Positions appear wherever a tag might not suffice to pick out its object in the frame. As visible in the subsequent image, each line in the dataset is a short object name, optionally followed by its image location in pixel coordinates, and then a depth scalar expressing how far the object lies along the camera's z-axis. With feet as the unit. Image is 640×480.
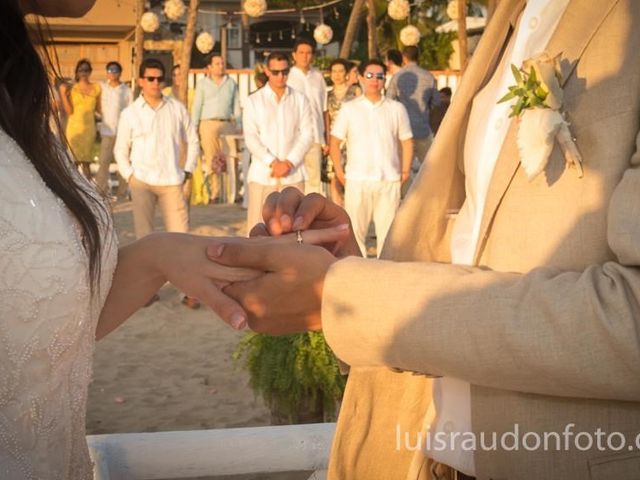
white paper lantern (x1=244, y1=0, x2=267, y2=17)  67.32
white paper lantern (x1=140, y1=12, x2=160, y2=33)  67.72
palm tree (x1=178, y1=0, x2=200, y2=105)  59.54
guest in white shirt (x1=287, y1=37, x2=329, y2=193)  41.09
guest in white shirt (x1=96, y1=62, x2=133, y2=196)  49.98
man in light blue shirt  52.29
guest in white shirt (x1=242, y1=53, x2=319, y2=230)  31.68
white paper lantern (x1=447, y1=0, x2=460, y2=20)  69.76
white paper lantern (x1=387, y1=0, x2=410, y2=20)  68.49
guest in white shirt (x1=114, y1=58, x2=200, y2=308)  29.96
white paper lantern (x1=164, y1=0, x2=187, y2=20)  68.69
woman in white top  6.63
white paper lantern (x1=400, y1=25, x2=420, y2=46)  69.62
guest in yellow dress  48.93
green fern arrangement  16.21
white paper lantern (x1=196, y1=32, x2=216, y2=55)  76.69
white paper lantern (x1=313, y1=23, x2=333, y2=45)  78.95
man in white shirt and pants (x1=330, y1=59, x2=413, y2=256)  31.58
